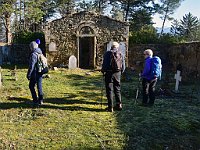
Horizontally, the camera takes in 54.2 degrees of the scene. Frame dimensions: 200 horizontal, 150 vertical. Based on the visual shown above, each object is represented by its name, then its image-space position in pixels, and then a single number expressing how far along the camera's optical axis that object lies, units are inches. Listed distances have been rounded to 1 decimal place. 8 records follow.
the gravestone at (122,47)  527.2
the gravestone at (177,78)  304.7
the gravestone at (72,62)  503.5
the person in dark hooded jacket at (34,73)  215.3
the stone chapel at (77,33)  521.6
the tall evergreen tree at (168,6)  1128.8
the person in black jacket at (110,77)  209.6
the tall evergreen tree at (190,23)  1284.1
